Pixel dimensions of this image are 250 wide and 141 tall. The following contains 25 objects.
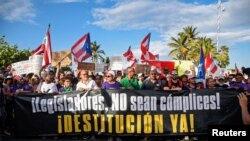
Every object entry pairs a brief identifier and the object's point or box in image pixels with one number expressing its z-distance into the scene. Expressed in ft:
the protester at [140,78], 37.08
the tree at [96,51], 304.50
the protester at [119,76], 39.52
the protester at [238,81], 36.62
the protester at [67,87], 34.56
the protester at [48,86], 33.88
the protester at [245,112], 12.48
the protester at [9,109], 34.14
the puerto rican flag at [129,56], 67.35
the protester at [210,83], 36.09
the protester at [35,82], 38.13
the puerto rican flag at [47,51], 43.97
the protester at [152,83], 33.68
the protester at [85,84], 32.58
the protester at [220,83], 38.28
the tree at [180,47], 203.72
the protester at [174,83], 34.09
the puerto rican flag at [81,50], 47.09
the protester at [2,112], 33.47
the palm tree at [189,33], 212.43
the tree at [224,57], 192.65
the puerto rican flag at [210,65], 57.29
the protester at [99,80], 39.87
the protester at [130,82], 34.12
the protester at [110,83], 32.48
